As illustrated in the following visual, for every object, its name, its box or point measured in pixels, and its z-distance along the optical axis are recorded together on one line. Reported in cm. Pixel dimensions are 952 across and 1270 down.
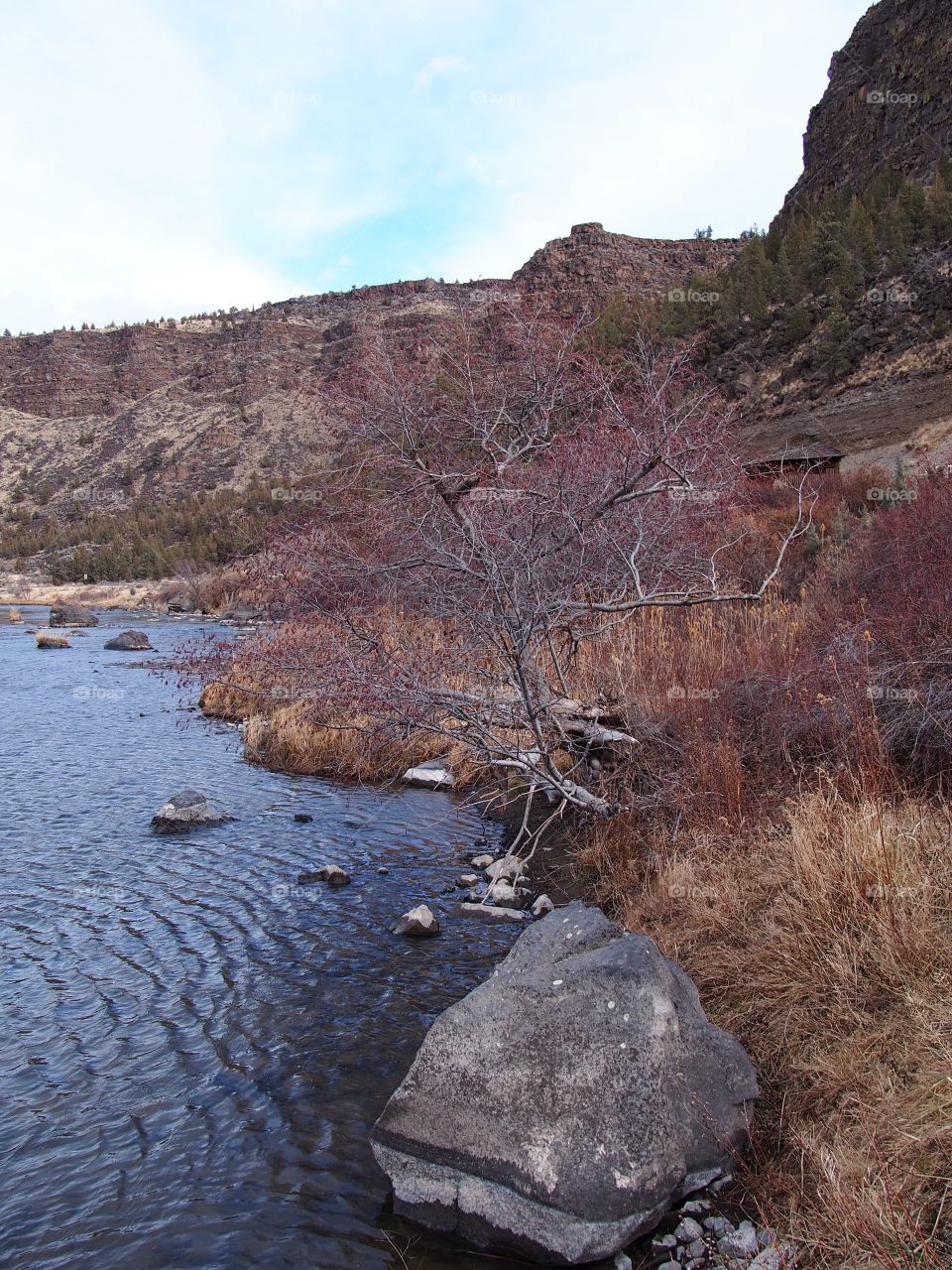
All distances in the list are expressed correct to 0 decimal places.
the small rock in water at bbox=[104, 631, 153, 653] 2441
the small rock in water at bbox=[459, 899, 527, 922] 582
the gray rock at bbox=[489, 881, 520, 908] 610
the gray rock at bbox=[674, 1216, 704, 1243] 286
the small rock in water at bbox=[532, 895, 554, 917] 586
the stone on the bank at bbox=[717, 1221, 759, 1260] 272
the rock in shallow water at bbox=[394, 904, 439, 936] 564
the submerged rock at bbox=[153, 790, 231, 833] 836
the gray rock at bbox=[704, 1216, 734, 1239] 285
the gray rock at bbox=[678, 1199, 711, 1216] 297
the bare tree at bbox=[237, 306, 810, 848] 597
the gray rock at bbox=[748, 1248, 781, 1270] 257
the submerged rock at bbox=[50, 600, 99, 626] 3431
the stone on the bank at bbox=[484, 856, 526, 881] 631
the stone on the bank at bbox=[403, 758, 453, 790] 941
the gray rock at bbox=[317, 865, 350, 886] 674
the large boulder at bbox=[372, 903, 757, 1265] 286
